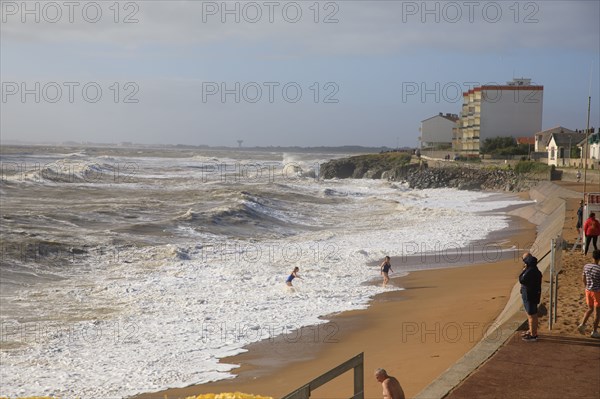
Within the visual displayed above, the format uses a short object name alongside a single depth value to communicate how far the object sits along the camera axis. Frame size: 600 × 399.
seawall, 8.34
